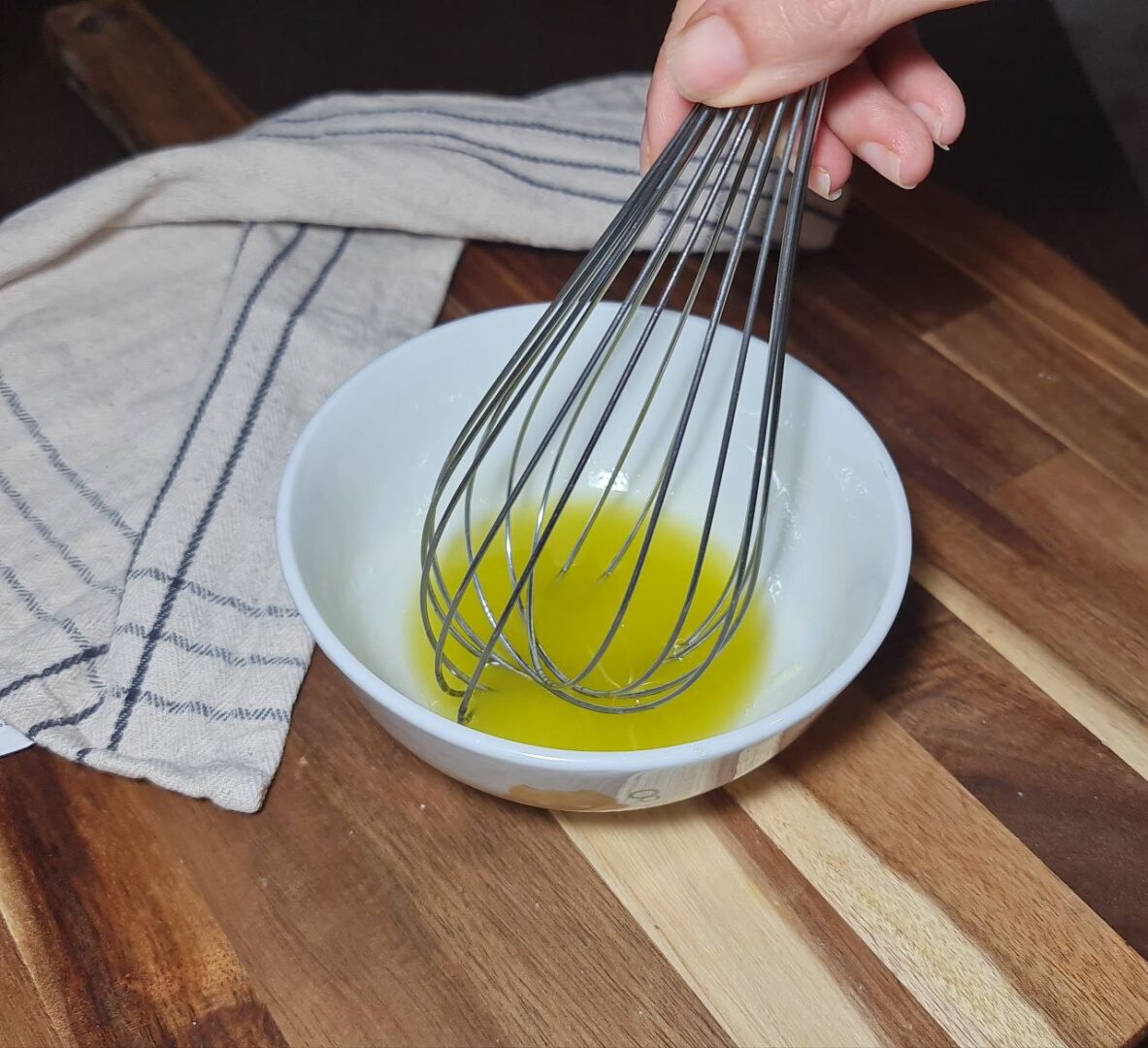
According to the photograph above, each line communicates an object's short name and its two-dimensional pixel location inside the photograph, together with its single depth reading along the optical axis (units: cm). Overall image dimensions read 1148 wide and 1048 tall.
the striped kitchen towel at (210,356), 40
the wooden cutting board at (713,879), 34
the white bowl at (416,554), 32
